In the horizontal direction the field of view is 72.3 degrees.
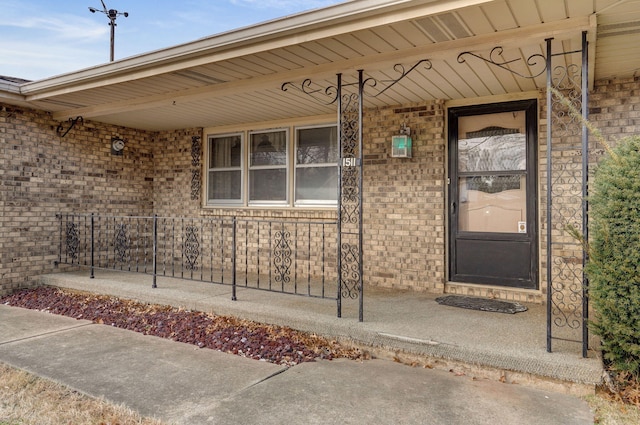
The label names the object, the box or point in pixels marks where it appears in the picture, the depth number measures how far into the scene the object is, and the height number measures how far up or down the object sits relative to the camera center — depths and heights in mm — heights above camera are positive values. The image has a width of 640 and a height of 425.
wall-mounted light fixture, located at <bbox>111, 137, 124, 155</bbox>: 7051 +1118
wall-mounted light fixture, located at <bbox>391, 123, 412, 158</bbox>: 5258 +857
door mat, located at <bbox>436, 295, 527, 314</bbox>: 4395 -940
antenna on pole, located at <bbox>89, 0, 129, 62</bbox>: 9767 +4626
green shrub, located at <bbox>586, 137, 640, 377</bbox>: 2689 -262
